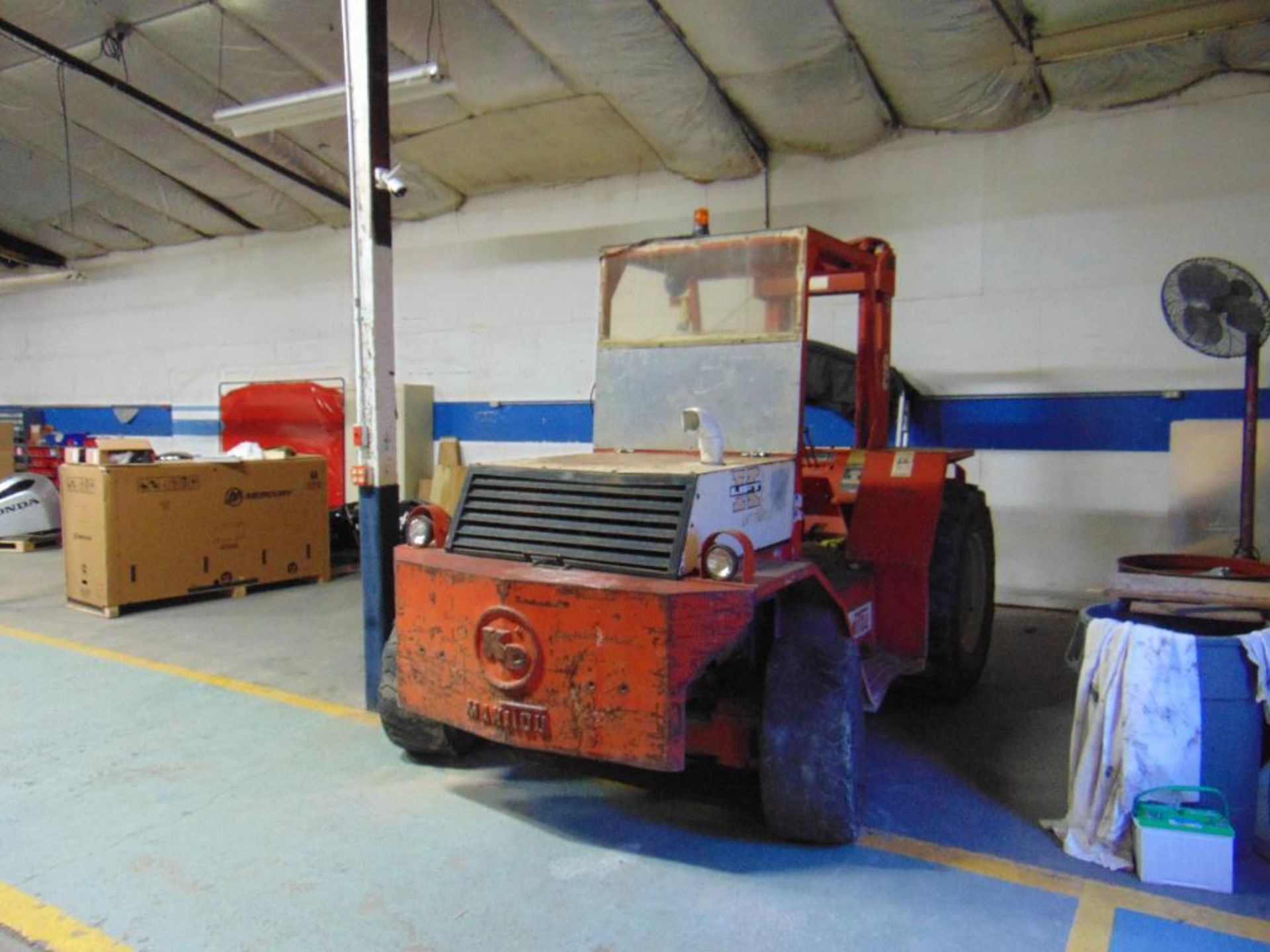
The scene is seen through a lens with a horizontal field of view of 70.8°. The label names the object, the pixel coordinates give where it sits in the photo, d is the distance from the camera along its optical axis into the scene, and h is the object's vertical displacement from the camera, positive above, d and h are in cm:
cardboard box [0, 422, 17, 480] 1070 -12
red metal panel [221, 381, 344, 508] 994 +23
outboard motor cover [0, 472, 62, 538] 911 -67
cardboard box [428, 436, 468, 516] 878 -37
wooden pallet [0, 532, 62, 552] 912 -107
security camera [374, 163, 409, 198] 401 +116
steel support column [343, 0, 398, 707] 402 +62
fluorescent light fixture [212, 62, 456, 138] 527 +215
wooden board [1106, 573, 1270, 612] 287 -51
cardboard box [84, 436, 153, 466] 621 -8
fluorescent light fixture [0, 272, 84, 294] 943 +176
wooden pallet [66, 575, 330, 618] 619 -120
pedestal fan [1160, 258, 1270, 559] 415 +59
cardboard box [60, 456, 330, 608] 615 -64
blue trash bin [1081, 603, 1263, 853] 267 -87
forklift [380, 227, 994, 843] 264 -45
